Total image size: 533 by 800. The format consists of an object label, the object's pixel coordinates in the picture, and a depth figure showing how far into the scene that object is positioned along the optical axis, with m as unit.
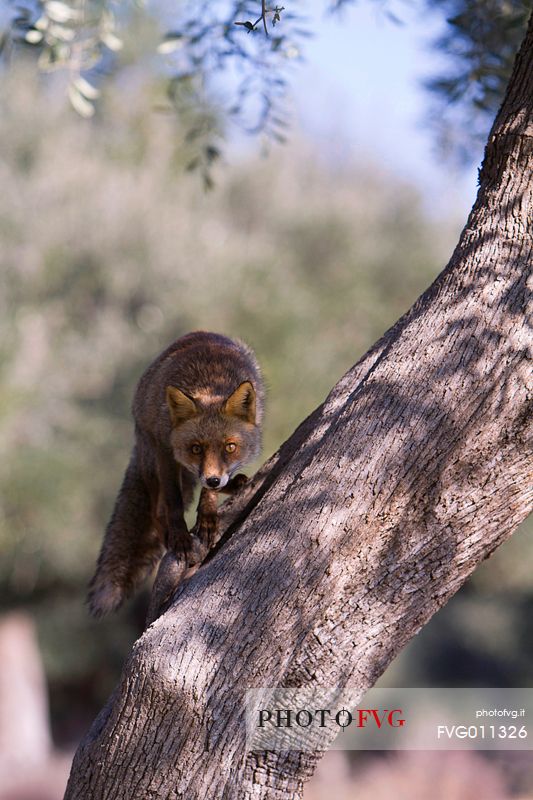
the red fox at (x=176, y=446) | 8.83
